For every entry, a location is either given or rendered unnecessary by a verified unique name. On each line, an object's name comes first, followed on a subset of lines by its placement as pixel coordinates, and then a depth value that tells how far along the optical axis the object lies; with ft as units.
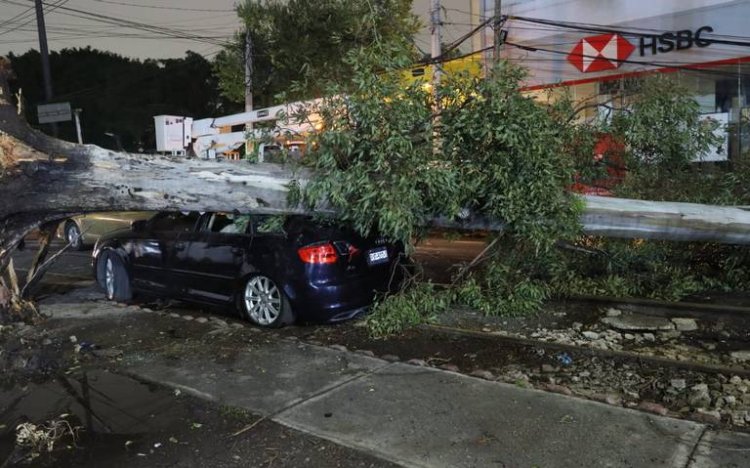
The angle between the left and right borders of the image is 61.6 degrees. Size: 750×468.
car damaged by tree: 21.54
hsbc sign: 47.50
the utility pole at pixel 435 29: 52.86
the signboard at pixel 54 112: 74.69
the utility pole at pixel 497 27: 48.29
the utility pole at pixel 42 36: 83.25
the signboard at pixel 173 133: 67.67
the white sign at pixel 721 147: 26.45
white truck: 58.70
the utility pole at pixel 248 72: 77.15
